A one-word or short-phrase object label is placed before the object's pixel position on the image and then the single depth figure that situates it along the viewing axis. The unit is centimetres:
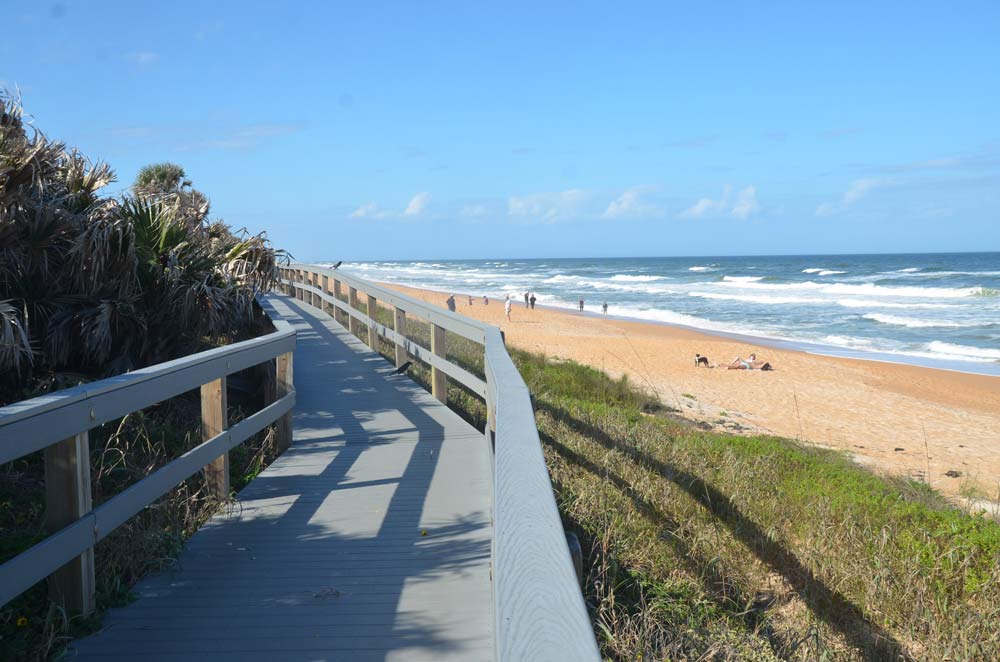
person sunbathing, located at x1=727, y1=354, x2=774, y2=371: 2258
